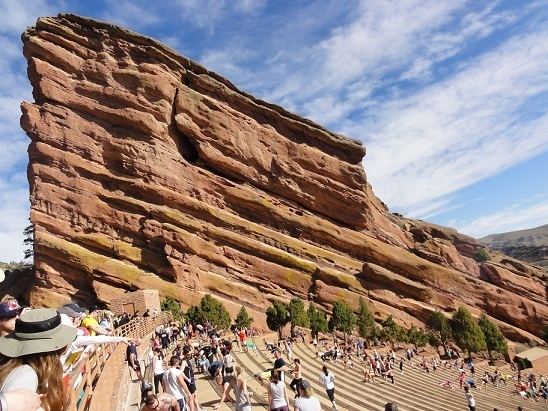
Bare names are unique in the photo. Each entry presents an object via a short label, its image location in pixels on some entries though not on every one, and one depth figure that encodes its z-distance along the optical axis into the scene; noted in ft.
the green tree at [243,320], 132.36
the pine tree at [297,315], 138.10
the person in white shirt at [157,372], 36.96
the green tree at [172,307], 125.39
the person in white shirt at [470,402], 71.67
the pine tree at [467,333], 150.30
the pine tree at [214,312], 125.80
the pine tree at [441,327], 156.66
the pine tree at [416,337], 149.59
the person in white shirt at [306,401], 28.40
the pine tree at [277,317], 137.80
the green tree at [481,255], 407.56
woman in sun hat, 8.59
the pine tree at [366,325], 148.36
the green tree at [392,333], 149.07
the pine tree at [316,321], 140.77
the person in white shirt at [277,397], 30.22
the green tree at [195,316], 124.98
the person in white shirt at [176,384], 28.78
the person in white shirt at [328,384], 49.32
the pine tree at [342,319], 145.69
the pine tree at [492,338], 155.43
